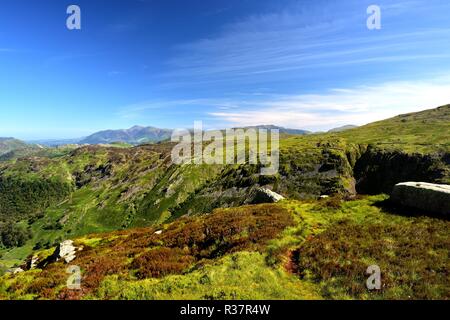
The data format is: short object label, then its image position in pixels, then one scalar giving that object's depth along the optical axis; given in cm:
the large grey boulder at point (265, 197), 4238
